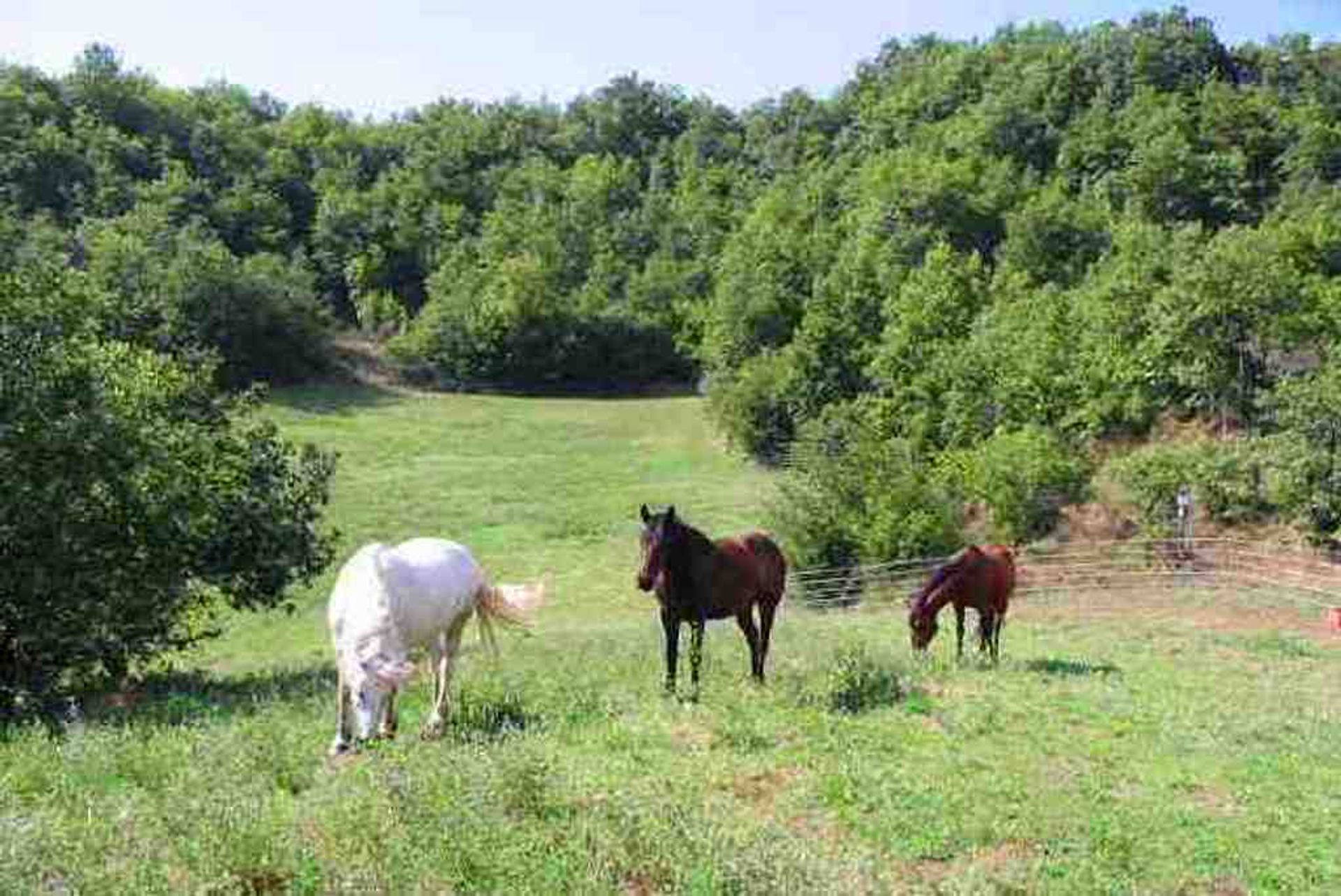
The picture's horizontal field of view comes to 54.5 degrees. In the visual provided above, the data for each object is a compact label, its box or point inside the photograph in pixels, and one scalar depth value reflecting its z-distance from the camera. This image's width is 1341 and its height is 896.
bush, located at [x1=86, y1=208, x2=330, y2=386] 71.38
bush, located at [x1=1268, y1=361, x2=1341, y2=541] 34.47
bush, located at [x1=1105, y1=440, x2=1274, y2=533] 37.88
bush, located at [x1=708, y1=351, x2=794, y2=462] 59.91
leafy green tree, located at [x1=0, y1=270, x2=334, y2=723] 14.77
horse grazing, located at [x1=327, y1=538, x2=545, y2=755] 9.55
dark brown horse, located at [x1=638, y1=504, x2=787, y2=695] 12.05
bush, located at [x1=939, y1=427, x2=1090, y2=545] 41.25
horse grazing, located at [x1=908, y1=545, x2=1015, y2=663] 16.30
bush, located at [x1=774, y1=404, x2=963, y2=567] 37.28
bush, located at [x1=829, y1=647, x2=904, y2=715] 11.88
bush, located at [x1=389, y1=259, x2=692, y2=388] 77.19
